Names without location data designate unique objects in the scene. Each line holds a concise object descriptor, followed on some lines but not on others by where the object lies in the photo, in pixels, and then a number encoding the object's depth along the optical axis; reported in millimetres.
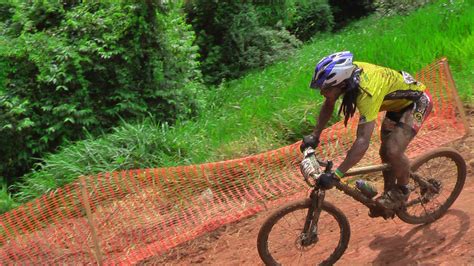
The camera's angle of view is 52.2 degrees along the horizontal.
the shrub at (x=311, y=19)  21828
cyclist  3621
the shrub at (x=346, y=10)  24781
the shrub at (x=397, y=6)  15369
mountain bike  3809
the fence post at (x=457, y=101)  6223
